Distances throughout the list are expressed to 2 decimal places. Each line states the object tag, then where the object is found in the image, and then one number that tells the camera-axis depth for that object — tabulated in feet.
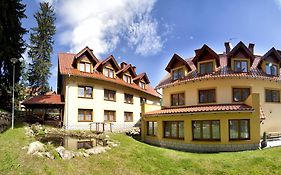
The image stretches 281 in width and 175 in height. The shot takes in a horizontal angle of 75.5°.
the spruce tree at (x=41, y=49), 108.06
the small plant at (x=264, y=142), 49.59
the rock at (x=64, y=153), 37.27
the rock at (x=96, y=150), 41.45
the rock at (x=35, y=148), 37.00
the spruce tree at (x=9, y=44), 62.84
